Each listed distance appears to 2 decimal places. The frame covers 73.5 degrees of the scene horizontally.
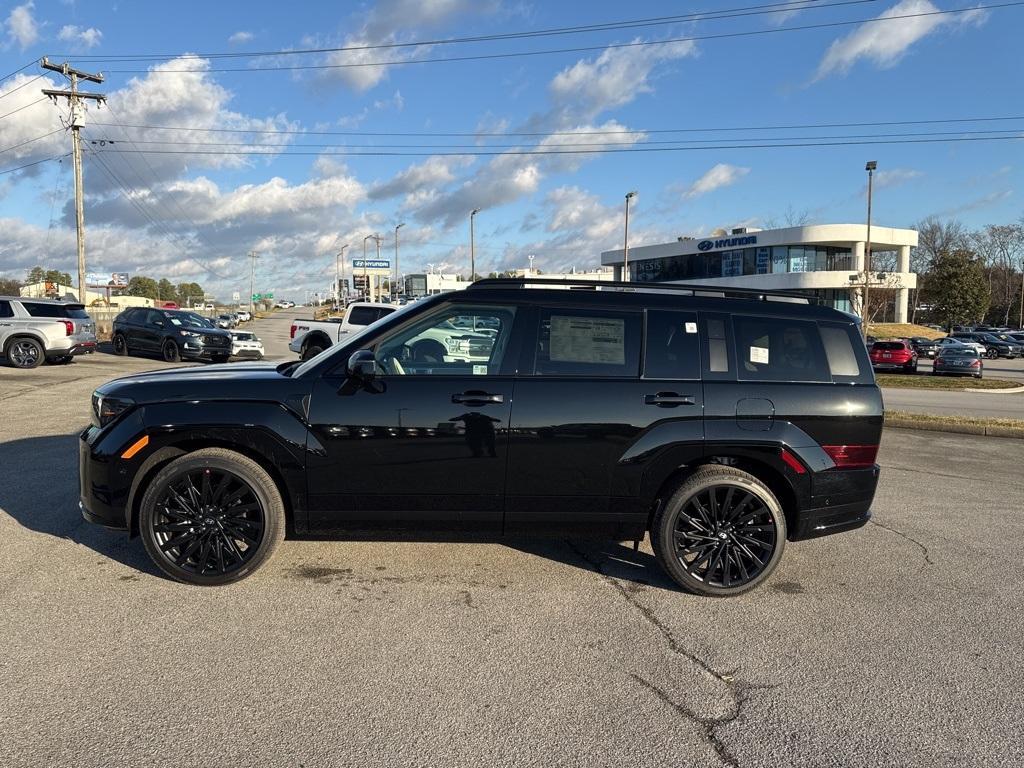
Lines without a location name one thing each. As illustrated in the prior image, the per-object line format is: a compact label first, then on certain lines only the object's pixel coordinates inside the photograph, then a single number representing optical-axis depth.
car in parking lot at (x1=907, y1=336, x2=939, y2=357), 38.56
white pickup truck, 18.45
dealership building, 65.19
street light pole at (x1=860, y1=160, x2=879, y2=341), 36.00
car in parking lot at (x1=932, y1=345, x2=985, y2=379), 27.75
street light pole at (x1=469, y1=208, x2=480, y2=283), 58.64
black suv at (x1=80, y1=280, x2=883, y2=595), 4.14
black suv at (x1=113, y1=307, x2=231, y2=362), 21.62
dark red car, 29.64
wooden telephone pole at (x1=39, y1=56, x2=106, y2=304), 31.41
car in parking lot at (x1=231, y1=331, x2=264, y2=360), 23.86
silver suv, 17.39
